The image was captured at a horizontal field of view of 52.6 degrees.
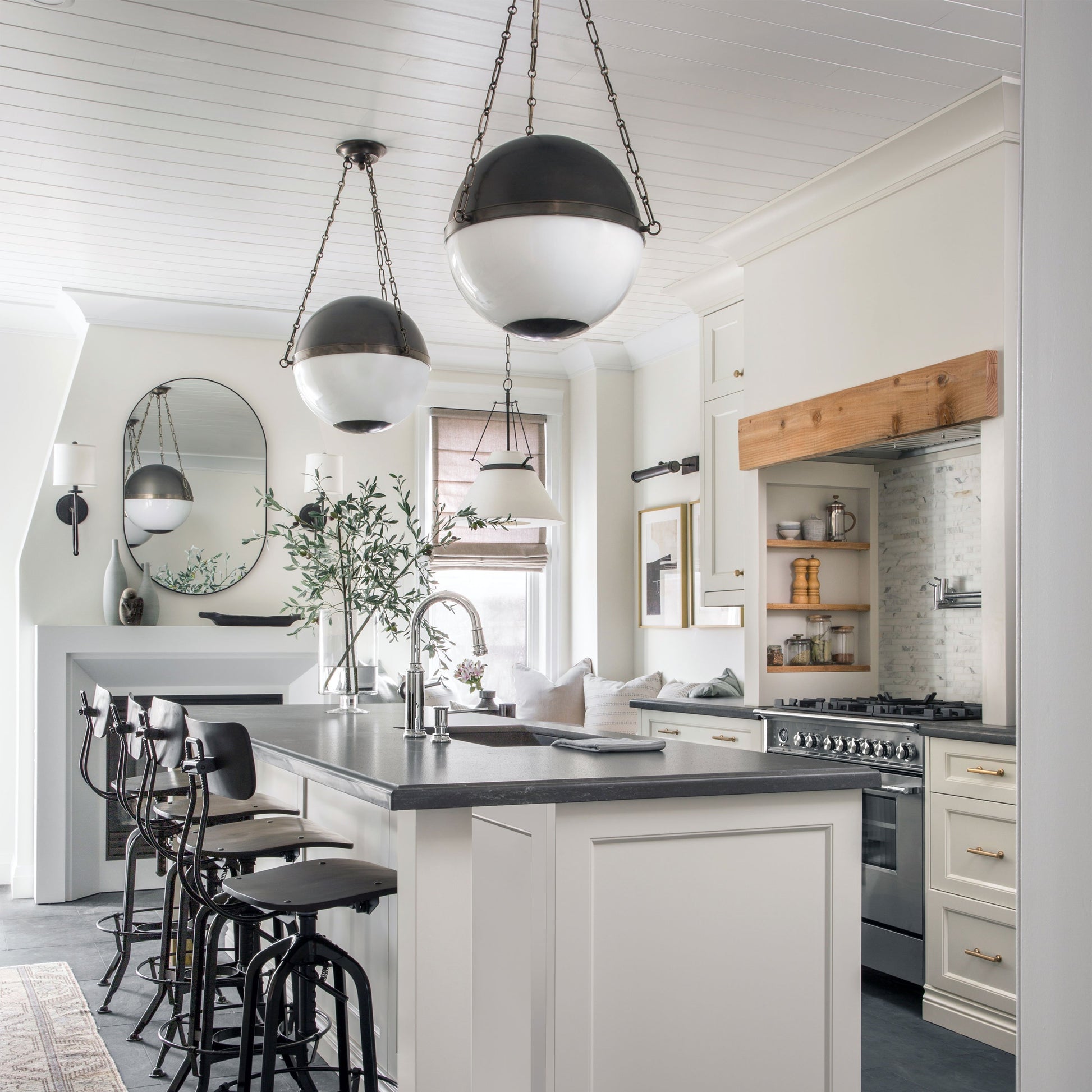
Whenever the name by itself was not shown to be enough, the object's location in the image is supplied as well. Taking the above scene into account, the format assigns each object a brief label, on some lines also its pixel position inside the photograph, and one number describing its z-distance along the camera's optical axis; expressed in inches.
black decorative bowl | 222.8
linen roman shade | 259.3
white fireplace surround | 206.2
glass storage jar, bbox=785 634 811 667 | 178.1
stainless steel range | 136.3
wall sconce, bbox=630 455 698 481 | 236.5
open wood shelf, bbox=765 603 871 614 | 174.9
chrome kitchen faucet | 112.7
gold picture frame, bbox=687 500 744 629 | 219.8
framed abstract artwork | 238.7
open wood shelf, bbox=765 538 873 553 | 175.6
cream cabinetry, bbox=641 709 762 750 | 170.7
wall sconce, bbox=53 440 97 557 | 207.8
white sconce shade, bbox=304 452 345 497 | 230.7
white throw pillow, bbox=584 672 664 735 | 237.0
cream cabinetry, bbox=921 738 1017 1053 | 123.3
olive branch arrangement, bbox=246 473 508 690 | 135.9
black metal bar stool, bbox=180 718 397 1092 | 83.6
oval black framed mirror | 221.6
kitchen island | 76.1
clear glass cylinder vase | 150.3
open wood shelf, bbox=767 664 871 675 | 174.9
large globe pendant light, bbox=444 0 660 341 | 78.1
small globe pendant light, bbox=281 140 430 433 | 122.6
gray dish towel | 94.0
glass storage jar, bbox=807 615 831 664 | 178.7
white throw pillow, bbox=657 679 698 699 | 216.8
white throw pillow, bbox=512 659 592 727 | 245.8
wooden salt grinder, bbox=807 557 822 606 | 177.6
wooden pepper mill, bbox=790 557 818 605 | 177.3
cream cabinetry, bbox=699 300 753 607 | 194.4
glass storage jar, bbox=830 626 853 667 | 179.6
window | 260.2
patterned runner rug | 121.3
